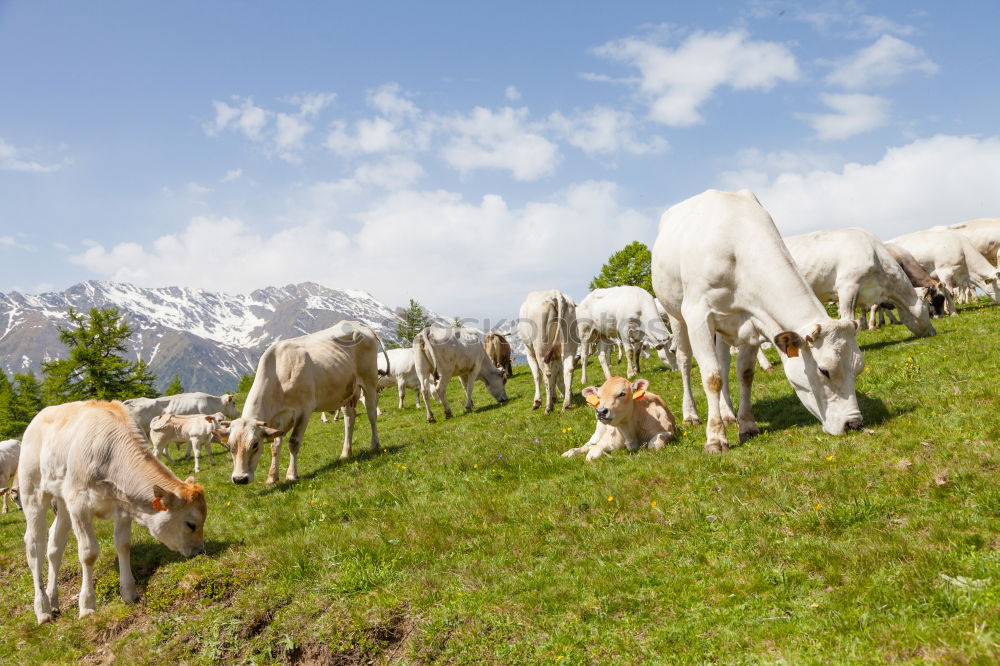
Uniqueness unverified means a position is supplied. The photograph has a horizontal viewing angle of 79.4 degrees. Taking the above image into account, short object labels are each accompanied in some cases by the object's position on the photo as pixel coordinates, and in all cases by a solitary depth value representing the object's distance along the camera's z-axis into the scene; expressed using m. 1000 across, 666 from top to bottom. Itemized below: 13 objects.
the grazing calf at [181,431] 21.67
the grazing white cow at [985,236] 27.72
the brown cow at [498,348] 29.98
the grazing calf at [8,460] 18.70
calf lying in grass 9.79
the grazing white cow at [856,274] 16.44
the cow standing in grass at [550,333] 16.70
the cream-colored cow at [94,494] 7.73
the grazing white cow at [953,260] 23.03
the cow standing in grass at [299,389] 12.22
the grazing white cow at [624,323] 21.61
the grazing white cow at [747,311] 8.30
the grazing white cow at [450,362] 21.30
